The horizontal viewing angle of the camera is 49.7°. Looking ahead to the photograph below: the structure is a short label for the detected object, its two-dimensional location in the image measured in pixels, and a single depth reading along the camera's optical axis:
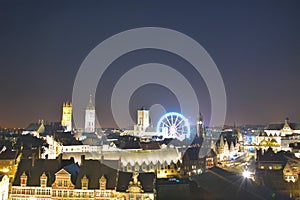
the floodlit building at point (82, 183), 38.84
